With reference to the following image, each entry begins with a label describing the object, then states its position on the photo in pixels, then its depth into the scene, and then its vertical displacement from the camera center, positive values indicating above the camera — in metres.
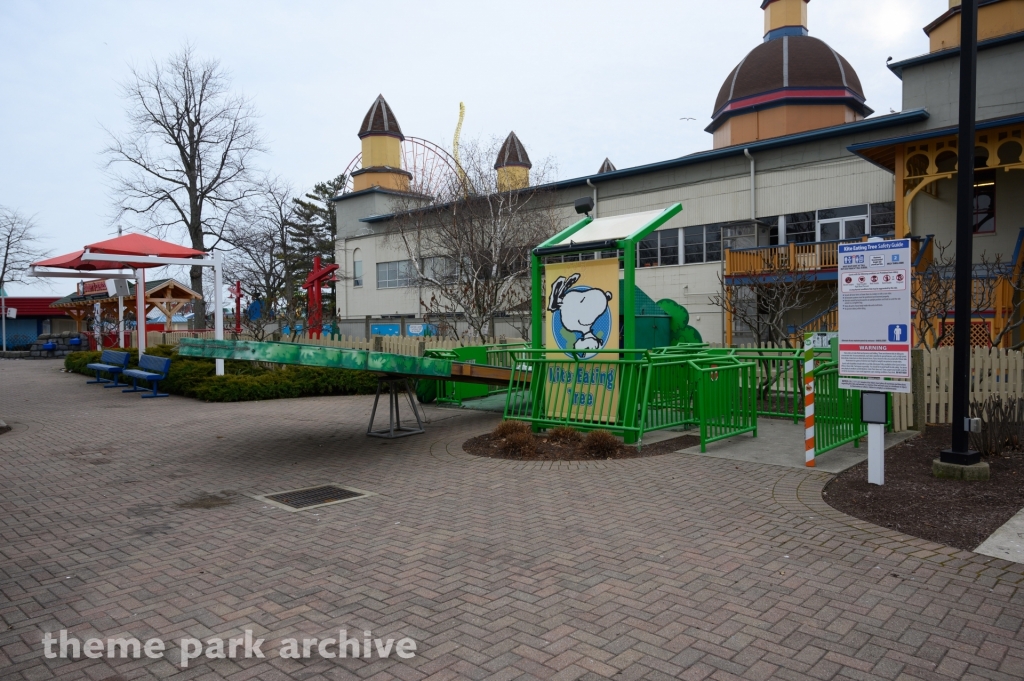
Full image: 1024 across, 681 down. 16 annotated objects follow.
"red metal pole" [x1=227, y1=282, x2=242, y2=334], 26.09 +0.63
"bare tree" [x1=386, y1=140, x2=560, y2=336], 23.97 +3.31
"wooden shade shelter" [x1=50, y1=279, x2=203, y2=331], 30.45 +1.50
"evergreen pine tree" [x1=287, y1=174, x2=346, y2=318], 55.81 +8.71
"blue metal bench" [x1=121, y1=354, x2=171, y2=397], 16.44 -1.08
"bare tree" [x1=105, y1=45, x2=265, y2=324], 39.44 +9.58
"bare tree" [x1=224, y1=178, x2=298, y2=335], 29.63 +3.90
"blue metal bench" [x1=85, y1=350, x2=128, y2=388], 19.02 -1.02
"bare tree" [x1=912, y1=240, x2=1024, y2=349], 12.51 +0.59
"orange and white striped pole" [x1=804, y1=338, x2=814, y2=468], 7.70 -0.98
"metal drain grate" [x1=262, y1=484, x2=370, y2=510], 6.59 -1.69
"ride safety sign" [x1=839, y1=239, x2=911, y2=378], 6.63 +0.11
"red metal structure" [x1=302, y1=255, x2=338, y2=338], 23.83 +1.13
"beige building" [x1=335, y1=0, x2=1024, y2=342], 20.94 +5.39
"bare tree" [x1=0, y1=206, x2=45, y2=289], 50.59 +5.64
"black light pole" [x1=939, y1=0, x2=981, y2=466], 6.68 +0.77
